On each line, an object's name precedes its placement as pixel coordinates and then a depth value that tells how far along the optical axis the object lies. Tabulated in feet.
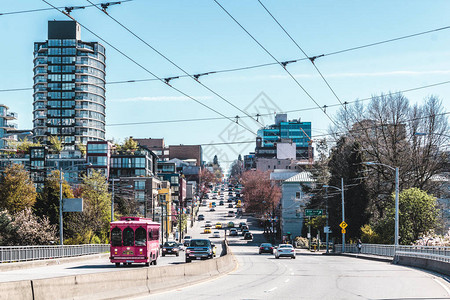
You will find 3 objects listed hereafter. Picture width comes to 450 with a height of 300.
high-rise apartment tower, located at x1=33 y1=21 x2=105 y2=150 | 563.07
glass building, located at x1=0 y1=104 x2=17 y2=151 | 573.74
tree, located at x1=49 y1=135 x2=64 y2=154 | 510.17
